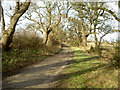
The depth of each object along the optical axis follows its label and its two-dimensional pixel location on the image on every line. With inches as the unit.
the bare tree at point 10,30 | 429.1
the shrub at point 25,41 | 567.3
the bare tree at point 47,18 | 904.9
